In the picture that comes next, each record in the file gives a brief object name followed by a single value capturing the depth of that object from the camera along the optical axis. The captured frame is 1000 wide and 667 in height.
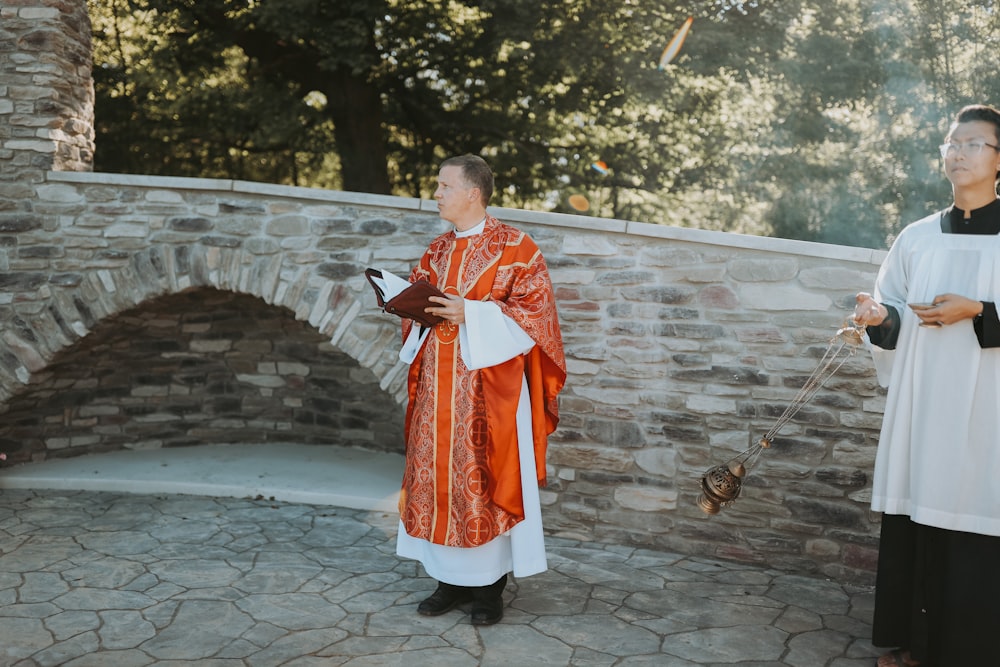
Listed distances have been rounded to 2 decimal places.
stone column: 5.21
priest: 3.27
